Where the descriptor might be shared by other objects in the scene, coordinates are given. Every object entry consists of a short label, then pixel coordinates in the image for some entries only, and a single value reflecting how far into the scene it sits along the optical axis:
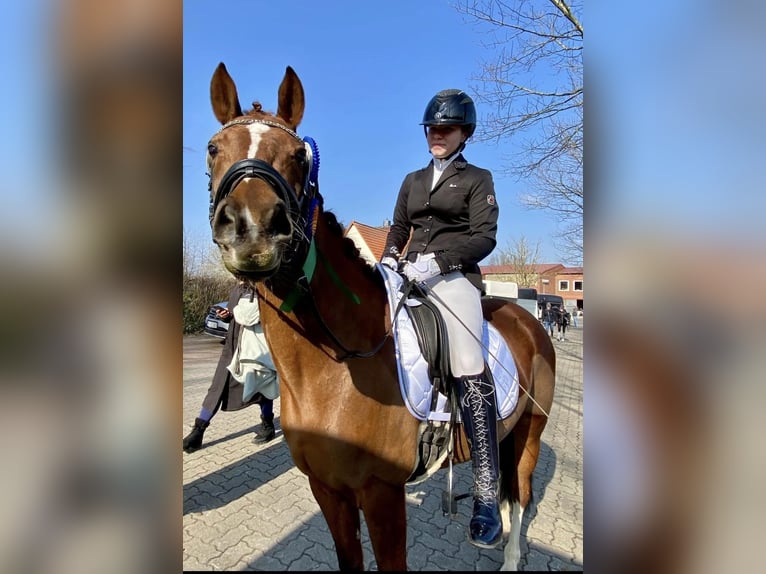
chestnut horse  1.46
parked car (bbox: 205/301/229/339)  13.95
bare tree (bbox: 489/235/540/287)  44.34
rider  2.28
